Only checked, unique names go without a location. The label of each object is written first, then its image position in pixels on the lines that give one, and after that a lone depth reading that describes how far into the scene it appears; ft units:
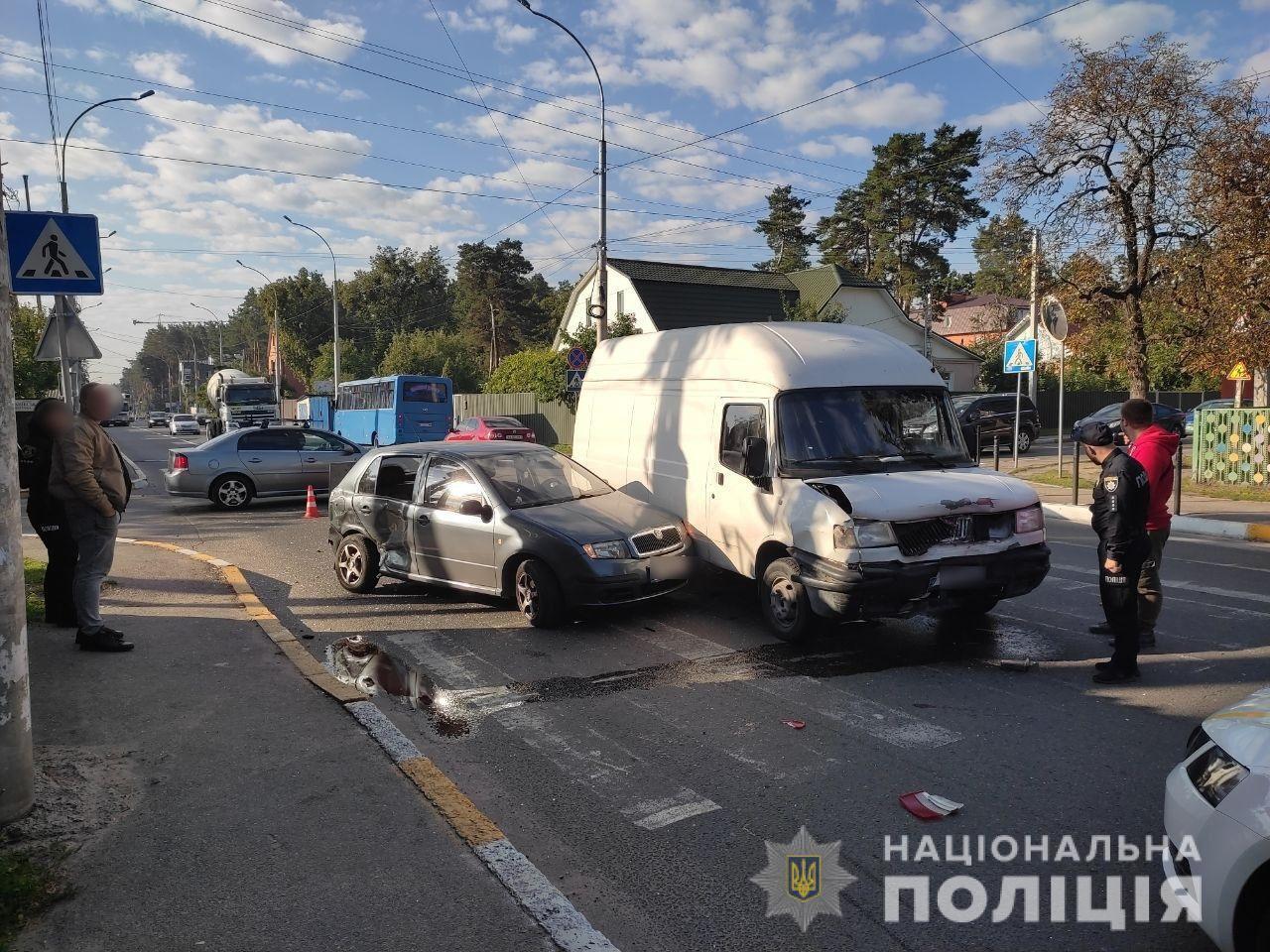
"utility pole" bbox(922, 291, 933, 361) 134.72
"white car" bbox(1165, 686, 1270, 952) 8.51
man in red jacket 21.86
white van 20.94
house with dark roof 129.80
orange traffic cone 49.60
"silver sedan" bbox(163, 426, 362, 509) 54.24
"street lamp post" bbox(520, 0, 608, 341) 71.56
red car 91.76
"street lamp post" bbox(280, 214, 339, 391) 135.13
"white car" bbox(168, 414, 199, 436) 206.80
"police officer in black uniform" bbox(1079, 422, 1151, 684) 19.42
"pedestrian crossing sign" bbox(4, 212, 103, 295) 25.82
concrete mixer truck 143.74
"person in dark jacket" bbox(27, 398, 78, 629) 22.36
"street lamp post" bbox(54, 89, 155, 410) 31.71
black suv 86.38
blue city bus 103.81
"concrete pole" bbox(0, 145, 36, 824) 12.76
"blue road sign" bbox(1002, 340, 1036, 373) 56.59
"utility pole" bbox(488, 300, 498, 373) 226.17
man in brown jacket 20.93
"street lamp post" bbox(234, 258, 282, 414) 194.49
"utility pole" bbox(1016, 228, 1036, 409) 62.08
